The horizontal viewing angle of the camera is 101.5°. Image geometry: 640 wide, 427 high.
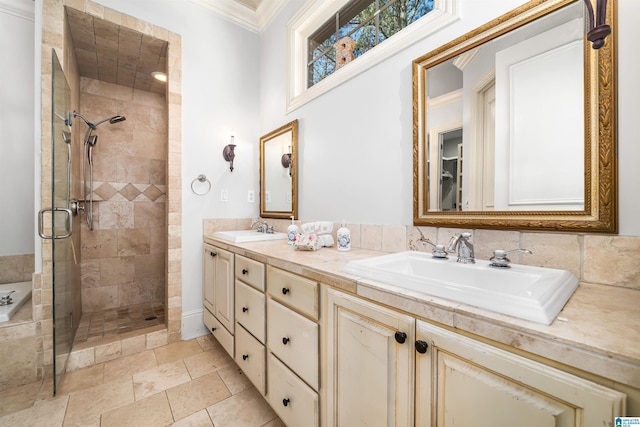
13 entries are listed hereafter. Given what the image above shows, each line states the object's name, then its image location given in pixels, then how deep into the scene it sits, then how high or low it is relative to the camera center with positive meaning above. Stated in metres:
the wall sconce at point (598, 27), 0.68 +0.49
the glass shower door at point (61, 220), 1.50 -0.04
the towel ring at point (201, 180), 2.29 +0.30
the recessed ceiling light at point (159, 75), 2.68 +1.45
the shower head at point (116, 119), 2.47 +0.90
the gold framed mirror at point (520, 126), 0.86 +0.35
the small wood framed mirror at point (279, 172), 2.20 +0.38
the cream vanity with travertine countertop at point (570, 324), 0.44 -0.23
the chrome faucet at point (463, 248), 1.05 -0.14
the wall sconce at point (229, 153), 2.41 +0.57
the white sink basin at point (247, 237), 1.85 -0.18
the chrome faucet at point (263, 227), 2.36 -0.12
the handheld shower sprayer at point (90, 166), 2.60 +0.49
